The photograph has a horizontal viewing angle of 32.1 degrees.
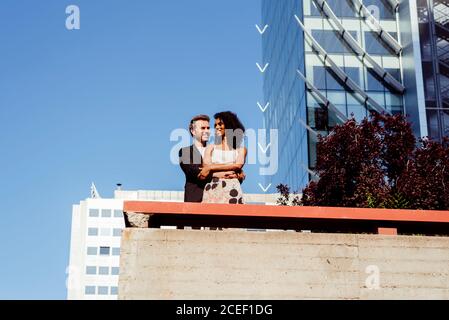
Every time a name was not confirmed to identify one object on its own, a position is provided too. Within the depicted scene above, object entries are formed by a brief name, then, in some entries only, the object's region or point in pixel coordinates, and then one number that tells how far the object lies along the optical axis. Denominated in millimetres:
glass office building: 41500
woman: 8352
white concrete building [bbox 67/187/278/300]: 147375
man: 8859
